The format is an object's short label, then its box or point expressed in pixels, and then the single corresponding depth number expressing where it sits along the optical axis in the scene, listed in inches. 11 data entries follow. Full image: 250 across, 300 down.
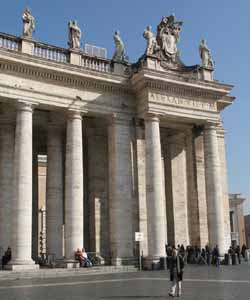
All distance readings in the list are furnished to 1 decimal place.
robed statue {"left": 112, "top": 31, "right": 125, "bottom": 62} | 1232.2
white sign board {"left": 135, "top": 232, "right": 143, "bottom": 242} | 1007.0
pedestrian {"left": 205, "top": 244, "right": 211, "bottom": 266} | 1163.6
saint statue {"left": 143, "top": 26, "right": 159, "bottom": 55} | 1217.3
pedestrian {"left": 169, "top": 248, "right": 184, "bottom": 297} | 567.2
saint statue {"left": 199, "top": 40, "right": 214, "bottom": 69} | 1307.8
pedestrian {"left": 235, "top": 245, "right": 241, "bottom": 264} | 1226.8
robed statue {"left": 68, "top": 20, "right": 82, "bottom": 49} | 1161.1
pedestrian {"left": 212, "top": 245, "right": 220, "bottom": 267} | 1146.7
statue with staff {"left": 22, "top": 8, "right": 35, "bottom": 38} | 1094.4
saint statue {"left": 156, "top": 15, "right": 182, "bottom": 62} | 1274.6
